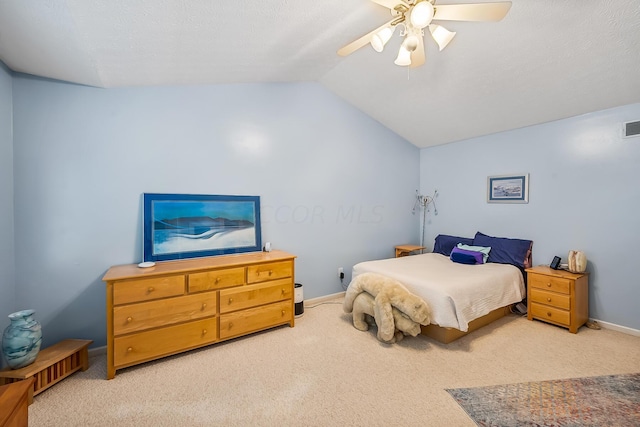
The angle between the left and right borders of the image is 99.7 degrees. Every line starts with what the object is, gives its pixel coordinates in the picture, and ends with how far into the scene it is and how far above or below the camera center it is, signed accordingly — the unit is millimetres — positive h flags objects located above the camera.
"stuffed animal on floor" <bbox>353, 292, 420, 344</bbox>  2566 -1066
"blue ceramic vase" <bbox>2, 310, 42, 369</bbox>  1812 -892
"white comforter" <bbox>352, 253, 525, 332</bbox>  2492 -729
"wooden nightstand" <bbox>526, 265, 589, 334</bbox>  2807 -904
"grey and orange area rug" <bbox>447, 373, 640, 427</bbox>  1688 -1284
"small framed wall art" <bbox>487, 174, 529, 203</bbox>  3611 +354
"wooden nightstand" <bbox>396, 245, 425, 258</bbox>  4334 -581
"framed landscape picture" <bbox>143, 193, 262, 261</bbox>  2643 -148
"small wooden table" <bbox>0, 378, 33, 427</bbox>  1026 -776
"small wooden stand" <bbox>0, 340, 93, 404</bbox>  1795 -1111
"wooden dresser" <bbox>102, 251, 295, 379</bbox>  2109 -821
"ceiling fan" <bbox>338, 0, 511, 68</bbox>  1579 +1213
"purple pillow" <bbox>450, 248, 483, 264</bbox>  3538 -577
